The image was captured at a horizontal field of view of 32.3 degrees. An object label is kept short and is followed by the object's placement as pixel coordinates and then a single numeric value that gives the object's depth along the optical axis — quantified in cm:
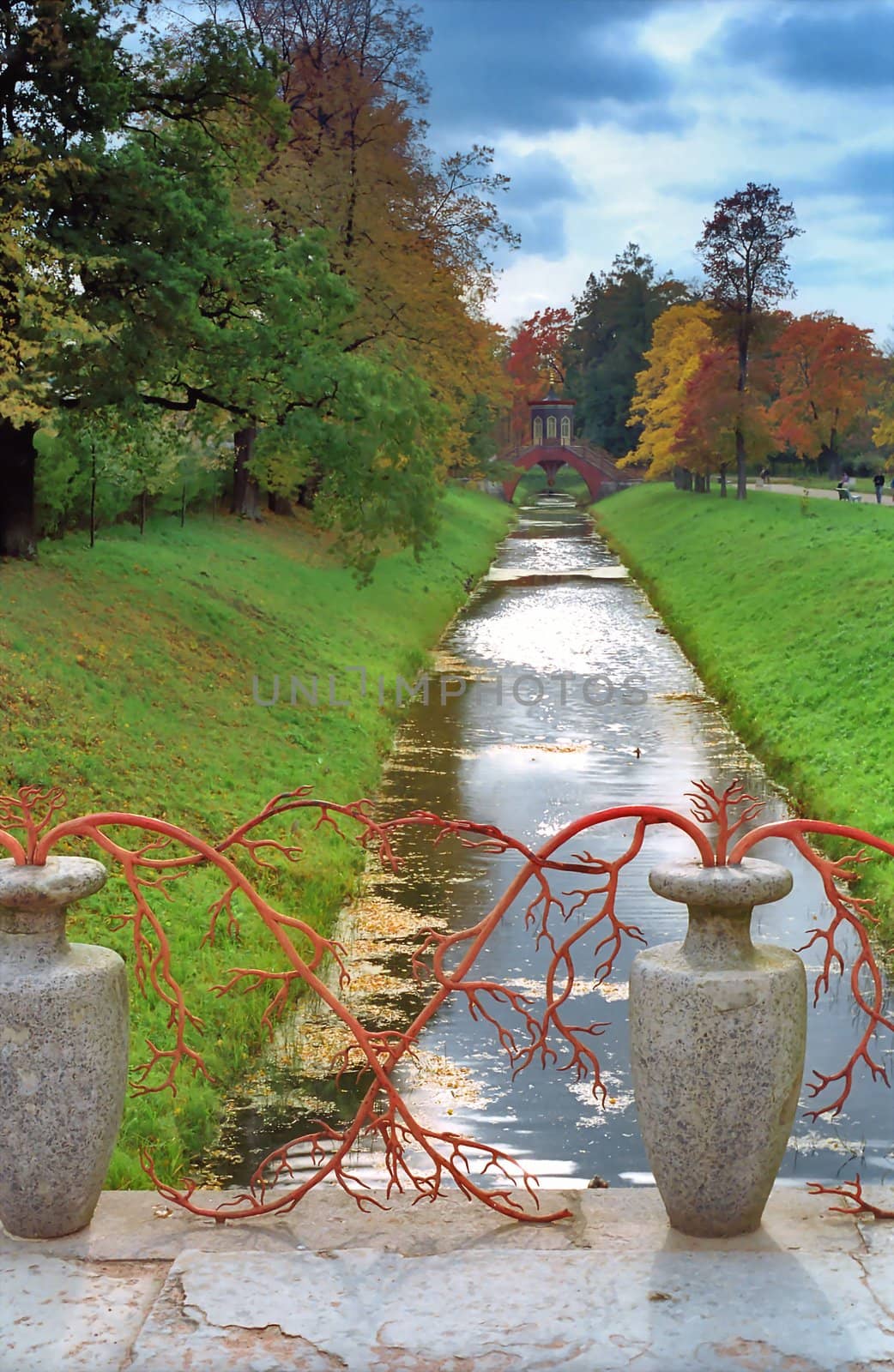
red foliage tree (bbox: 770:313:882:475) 7100
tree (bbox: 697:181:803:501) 5875
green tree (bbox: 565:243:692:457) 9219
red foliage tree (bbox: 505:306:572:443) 14388
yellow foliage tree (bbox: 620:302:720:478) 6762
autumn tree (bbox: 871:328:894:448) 6162
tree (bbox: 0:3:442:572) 1819
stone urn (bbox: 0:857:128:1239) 484
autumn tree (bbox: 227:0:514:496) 3117
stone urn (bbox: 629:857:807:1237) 475
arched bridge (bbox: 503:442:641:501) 9106
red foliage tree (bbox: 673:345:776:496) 5800
